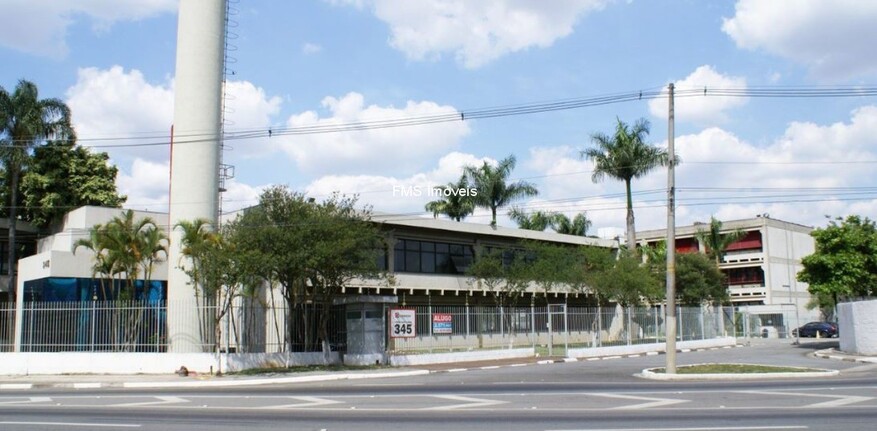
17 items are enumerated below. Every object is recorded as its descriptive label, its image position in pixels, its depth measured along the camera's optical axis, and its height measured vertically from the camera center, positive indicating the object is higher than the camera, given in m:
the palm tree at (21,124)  43.69 +10.00
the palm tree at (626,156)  51.12 +9.18
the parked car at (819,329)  56.44 -2.35
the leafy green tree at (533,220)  67.88 +6.82
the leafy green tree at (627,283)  43.97 +0.86
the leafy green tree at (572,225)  70.25 +6.56
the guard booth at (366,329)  30.81 -1.11
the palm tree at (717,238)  69.06 +5.27
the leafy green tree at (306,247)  28.03 +1.97
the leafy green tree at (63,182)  44.34 +7.09
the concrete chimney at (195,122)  32.22 +7.46
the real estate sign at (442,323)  33.25 -0.97
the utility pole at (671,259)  24.53 +1.25
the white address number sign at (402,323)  31.52 -0.90
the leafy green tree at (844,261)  39.31 +1.78
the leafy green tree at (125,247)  31.84 +2.29
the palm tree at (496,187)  55.34 +7.91
